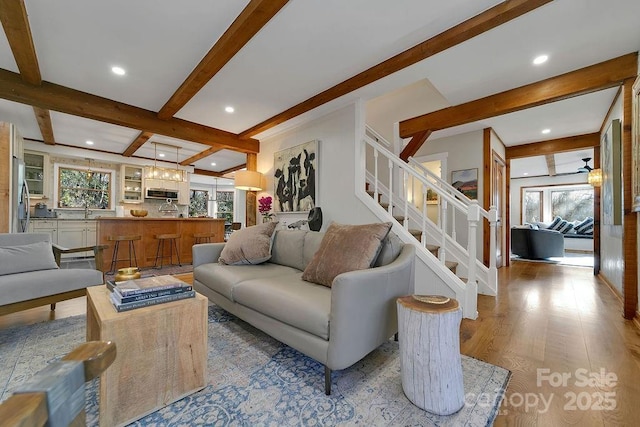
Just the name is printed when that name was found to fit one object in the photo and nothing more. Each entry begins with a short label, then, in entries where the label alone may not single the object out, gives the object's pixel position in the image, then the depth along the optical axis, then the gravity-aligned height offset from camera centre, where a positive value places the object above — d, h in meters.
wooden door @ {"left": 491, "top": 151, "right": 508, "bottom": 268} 4.85 +0.34
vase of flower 4.50 +0.13
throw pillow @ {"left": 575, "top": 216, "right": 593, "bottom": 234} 7.58 -0.35
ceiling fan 6.69 +1.31
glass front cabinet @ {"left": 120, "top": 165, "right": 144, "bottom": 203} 6.68 +0.84
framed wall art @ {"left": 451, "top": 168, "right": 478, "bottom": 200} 4.64 +0.60
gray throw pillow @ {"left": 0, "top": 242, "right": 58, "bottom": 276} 2.17 -0.35
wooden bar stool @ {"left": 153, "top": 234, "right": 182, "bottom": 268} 4.79 -0.55
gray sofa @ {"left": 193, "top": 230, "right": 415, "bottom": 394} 1.40 -0.54
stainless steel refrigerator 3.44 +0.23
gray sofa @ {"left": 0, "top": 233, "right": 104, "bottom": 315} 1.91 -0.46
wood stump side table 1.28 -0.70
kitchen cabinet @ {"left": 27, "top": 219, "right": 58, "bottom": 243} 5.33 -0.19
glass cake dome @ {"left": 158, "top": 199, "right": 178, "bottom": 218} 7.31 +0.22
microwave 6.90 +0.60
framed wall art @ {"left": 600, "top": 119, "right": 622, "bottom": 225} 3.09 +0.47
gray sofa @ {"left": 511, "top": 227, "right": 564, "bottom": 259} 6.02 -0.64
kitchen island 4.42 -0.28
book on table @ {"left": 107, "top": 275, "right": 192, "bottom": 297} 1.37 -0.38
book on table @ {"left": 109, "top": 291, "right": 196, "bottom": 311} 1.31 -0.44
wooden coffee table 1.20 -0.68
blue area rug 1.26 -0.94
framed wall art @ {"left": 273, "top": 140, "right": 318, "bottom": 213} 3.96 +0.60
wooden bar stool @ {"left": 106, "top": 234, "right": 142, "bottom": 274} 4.29 -0.56
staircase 2.54 -0.18
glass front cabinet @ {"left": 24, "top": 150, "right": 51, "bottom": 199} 5.58 +0.91
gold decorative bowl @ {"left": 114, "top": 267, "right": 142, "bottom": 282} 1.72 -0.38
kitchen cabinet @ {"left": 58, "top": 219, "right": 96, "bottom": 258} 5.64 -0.37
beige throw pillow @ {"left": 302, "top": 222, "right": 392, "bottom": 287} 1.81 -0.25
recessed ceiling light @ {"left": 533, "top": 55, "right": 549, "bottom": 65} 2.59 +1.52
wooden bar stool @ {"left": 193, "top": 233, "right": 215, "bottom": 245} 5.41 -0.43
